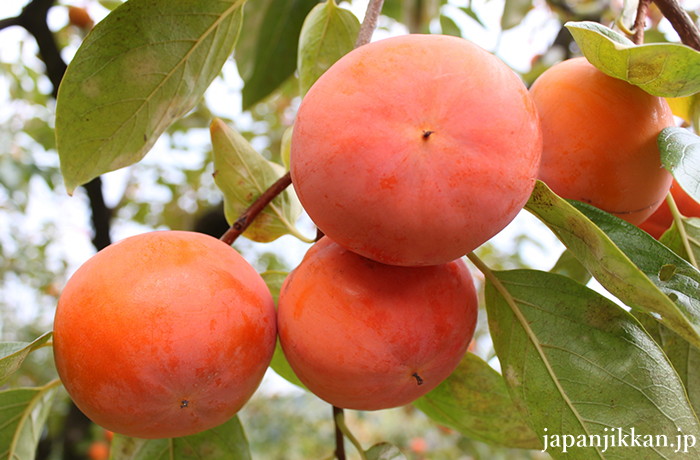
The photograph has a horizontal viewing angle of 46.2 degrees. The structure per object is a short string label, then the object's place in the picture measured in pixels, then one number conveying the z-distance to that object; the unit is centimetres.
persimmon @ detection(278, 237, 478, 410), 29
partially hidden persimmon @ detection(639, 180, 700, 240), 36
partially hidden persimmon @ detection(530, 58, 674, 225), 30
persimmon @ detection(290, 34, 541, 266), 26
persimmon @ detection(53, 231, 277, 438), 28
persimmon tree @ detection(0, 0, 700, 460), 28
